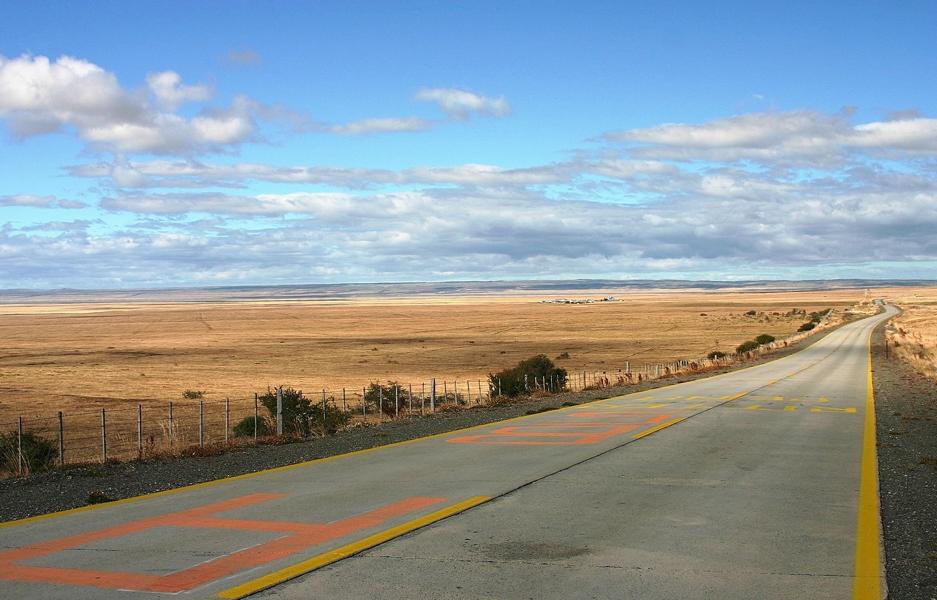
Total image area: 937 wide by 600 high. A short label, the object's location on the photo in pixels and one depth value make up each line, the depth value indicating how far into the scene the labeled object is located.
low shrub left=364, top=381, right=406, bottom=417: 31.57
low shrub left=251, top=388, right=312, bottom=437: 23.77
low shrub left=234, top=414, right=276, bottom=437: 25.35
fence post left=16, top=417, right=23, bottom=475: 13.89
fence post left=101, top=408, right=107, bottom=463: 15.25
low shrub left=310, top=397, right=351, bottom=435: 22.75
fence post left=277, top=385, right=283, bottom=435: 19.11
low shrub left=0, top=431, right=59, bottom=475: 14.92
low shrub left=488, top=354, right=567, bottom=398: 34.53
